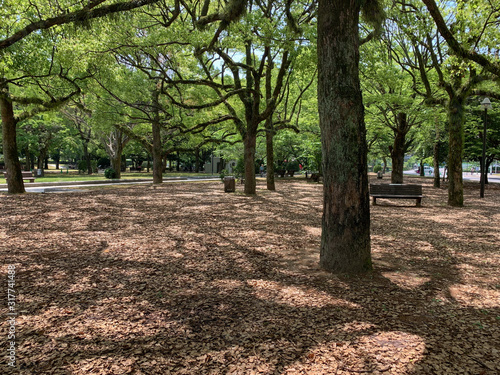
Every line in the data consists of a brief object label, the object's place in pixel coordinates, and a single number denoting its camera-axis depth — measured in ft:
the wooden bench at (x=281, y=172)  110.53
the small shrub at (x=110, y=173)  88.02
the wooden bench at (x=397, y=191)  38.11
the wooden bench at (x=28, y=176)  71.55
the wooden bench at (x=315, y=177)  87.61
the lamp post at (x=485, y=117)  45.65
